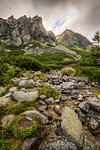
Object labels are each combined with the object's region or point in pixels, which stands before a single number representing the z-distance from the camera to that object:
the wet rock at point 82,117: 2.74
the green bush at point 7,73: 5.52
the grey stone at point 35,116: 2.30
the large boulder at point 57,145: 1.70
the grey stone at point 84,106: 3.21
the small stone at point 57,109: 3.19
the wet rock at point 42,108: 3.12
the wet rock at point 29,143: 1.57
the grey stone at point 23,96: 3.45
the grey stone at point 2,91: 4.00
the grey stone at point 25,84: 4.94
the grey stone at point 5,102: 3.02
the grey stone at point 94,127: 2.34
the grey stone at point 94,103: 3.24
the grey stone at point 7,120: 2.12
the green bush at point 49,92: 4.58
